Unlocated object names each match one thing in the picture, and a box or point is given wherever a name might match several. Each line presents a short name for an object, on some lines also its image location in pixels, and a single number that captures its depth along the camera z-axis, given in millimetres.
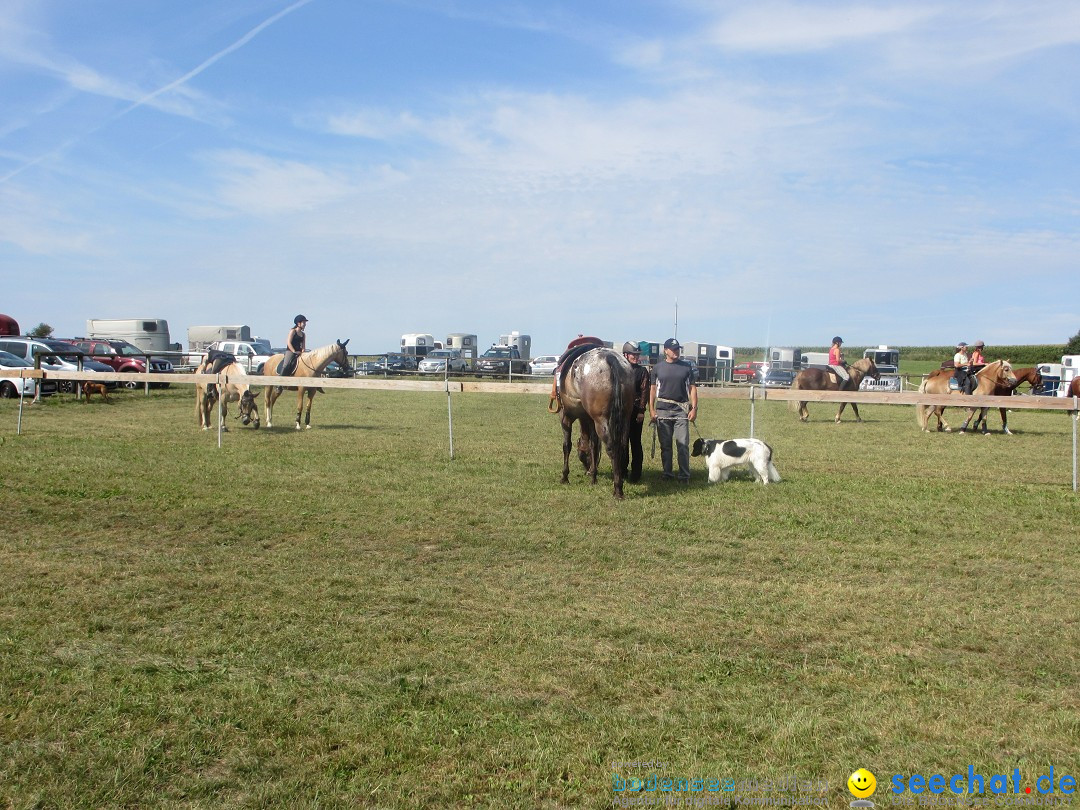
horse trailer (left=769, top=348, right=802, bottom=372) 44219
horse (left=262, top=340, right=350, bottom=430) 18453
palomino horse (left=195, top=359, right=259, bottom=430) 17312
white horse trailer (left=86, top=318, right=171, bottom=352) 47375
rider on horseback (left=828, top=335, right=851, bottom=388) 24094
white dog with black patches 11070
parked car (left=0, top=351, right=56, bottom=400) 24531
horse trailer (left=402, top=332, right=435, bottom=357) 60094
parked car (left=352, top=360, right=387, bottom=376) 45756
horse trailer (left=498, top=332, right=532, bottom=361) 61428
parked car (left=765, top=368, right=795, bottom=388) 38500
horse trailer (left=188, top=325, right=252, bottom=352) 52750
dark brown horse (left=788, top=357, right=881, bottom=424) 23422
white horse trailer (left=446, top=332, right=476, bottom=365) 63000
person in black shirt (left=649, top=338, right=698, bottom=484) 11438
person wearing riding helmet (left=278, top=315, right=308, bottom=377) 18344
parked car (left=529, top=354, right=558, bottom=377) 42188
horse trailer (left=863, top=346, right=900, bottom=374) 49688
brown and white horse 10109
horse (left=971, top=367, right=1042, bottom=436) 20562
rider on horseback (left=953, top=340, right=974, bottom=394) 21203
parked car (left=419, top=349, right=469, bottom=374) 45875
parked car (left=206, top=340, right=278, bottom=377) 41062
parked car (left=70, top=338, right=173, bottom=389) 32375
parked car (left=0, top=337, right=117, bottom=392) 26797
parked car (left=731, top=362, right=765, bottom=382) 45372
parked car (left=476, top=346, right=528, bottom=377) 43062
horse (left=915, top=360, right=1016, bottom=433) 20250
